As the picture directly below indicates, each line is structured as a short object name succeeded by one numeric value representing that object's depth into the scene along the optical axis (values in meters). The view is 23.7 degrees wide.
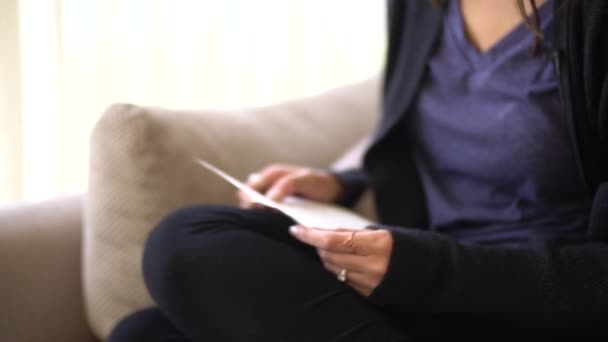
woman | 1.63
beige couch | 1.91
